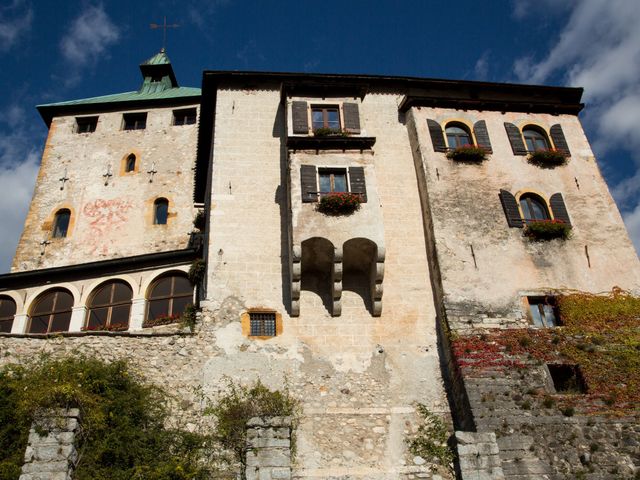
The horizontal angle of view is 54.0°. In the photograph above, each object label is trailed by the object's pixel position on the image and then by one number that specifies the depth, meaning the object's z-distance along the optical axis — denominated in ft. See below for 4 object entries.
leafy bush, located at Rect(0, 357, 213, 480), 49.26
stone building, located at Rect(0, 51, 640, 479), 62.08
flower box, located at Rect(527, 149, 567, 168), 80.43
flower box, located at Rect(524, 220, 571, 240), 73.05
